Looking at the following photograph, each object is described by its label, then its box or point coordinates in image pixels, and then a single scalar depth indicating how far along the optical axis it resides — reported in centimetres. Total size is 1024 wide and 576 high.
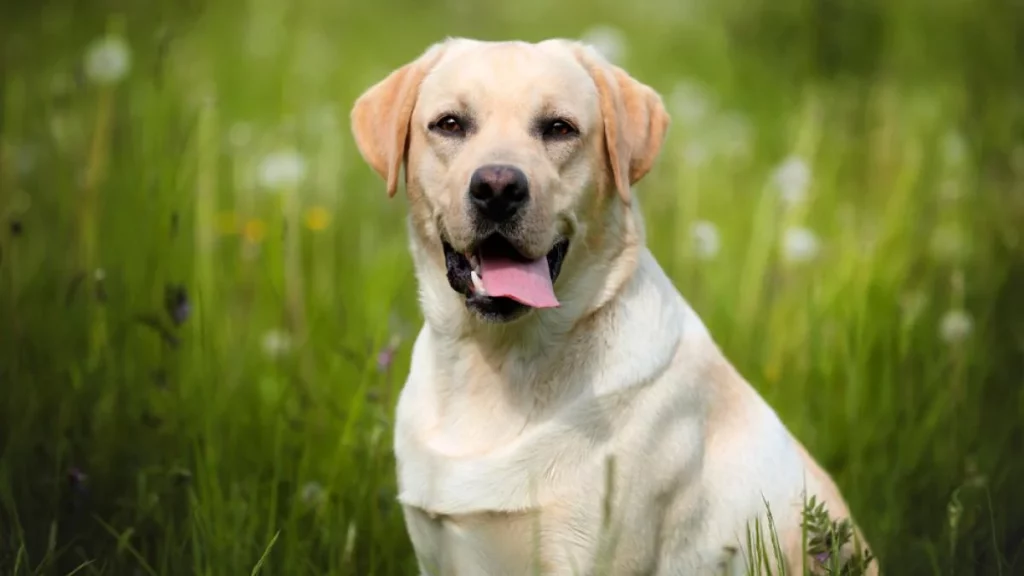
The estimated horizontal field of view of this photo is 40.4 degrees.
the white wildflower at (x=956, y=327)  508
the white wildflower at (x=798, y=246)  575
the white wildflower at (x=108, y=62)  535
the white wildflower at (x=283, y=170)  572
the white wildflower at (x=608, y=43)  693
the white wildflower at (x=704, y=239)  530
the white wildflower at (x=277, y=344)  524
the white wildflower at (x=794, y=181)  580
